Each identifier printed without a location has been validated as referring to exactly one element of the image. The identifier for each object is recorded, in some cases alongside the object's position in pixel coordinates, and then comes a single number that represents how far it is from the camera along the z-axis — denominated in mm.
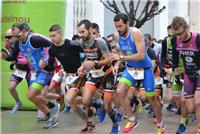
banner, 20685
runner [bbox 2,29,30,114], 18300
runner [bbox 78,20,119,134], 14144
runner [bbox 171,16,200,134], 12602
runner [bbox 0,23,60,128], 15999
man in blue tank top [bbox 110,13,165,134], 12920
